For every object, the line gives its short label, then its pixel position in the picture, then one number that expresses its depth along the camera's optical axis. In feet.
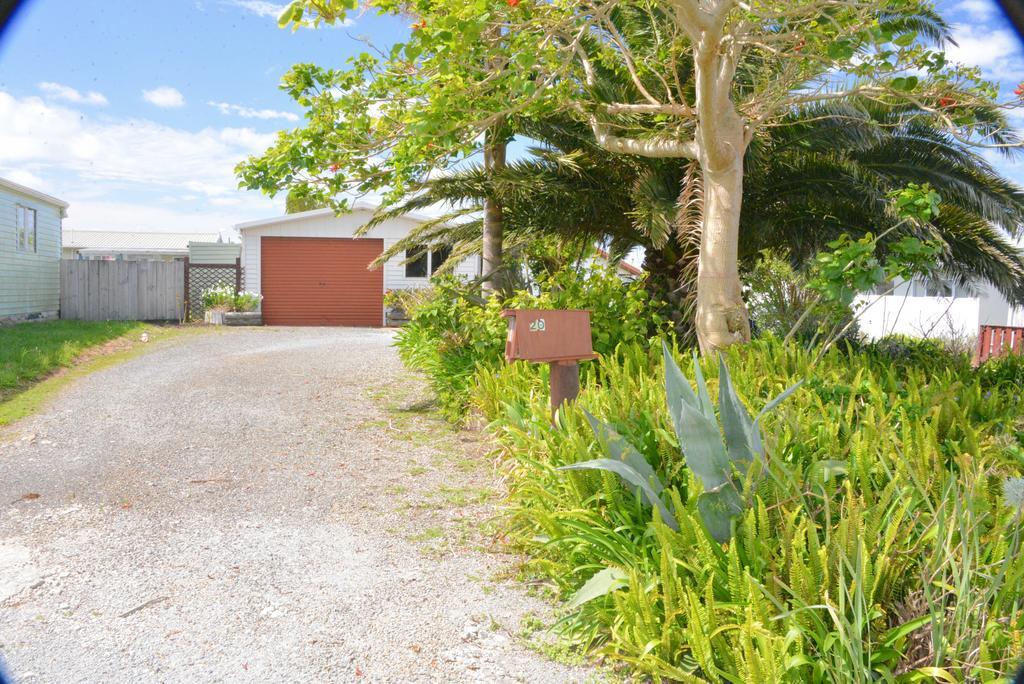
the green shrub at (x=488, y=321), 28.09
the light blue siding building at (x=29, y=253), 59.16
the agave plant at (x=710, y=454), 11.29
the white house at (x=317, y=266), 78.89
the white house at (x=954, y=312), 62.18
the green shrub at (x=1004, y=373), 22.72
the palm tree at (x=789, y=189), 31.91
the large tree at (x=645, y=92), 21.75
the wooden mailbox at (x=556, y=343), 18.19
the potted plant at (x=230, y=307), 68.11
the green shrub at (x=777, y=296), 42.47
